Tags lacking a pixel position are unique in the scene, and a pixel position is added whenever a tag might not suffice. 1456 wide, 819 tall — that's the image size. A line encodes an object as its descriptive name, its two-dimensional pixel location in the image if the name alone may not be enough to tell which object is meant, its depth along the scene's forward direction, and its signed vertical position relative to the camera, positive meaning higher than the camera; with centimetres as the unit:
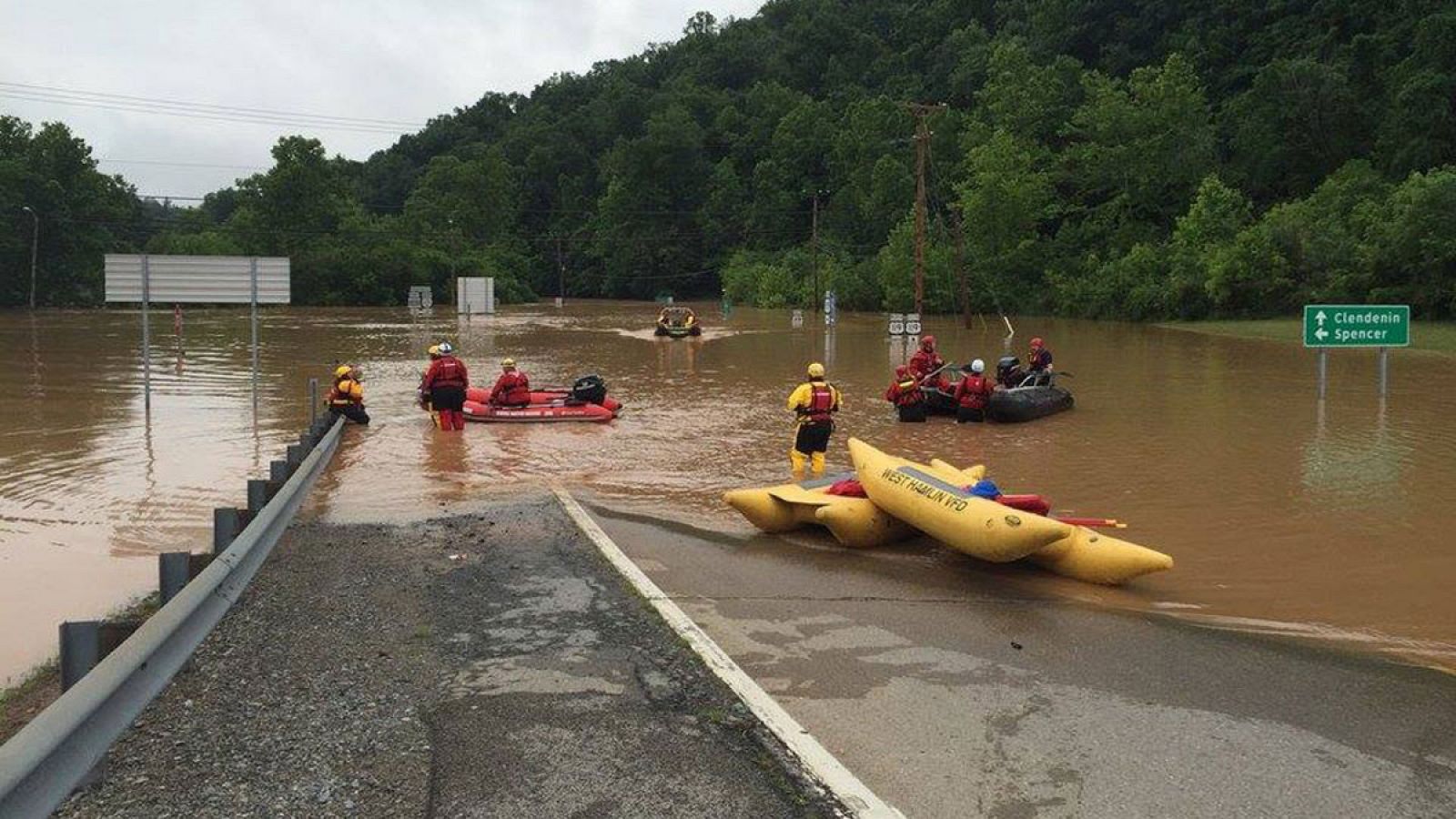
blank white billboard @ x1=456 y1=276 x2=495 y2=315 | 7062 +188
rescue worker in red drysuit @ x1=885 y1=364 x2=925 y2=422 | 1823 -109
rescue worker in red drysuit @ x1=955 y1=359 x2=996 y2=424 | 1841 -110
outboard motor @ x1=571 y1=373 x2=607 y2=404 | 1862 -104
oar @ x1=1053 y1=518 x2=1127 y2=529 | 854 -144
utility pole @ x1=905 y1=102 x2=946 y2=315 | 4316 +525
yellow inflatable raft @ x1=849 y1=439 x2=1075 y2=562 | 771 -130
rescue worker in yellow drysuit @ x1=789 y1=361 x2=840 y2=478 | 1300 -103
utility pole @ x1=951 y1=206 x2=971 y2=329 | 5025 +186
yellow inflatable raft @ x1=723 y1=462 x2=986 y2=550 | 915 -150
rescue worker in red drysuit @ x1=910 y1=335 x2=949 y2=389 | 1905 -62
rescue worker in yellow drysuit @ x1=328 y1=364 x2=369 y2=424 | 1664 -104
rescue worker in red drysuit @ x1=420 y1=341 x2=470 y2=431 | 1655 -88
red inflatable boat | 1795 -129
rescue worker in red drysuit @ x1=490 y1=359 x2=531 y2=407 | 1816 -102
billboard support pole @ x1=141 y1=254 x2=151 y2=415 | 1741 +4
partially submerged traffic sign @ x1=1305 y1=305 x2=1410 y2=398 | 1916 +10
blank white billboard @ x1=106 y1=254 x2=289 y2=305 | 1800 +70
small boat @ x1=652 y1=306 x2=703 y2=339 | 4269 +11
